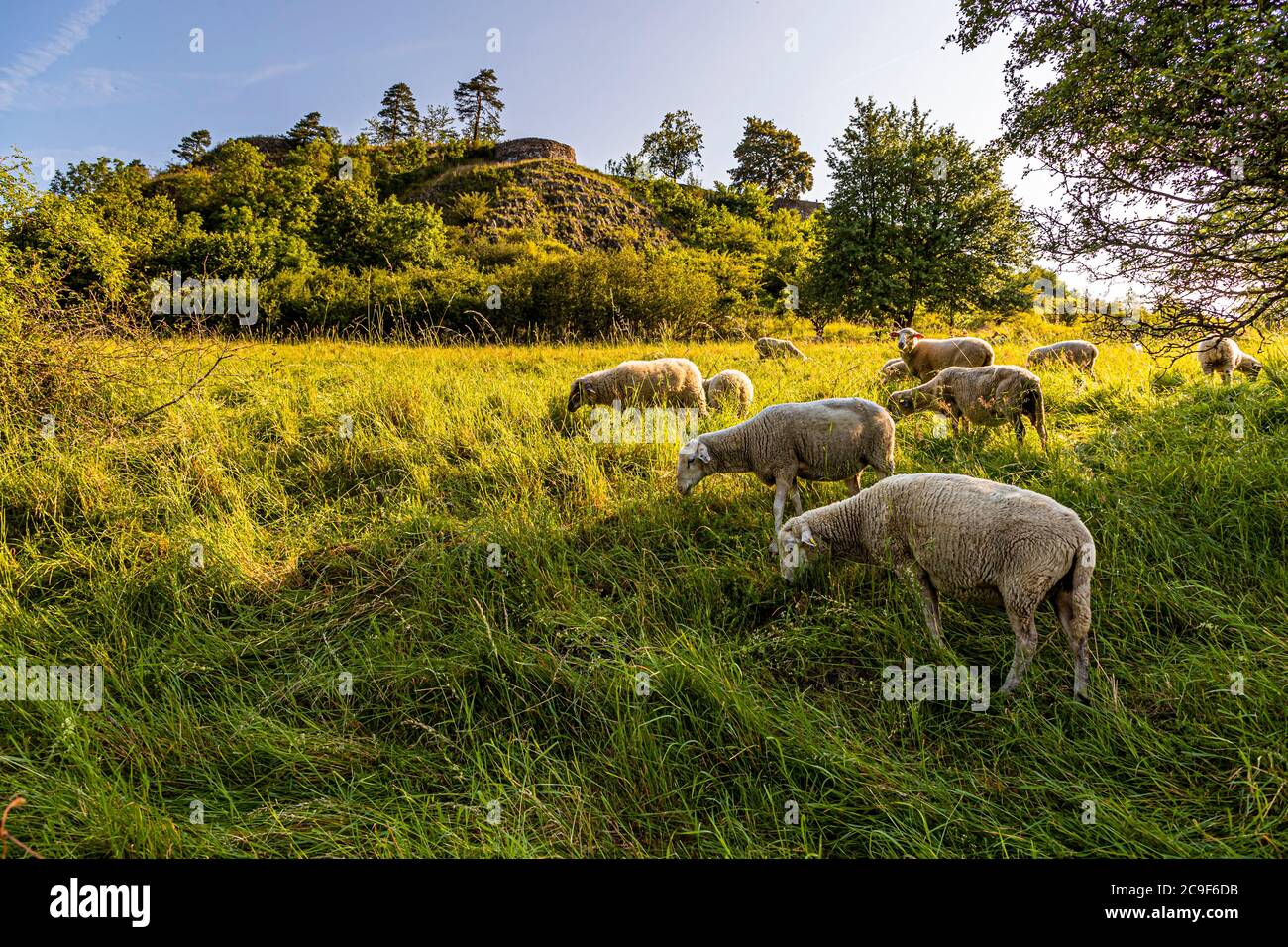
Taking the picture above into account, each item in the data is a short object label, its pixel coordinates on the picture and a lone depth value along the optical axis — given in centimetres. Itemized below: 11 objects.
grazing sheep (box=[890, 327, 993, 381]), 898
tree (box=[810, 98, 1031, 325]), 1994
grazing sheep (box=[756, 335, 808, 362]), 1402
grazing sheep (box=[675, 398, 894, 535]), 498
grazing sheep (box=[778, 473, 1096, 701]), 277
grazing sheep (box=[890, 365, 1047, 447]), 601
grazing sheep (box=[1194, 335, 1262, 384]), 797
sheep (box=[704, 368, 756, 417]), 838
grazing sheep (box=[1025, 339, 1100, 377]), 994
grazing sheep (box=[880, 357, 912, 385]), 952
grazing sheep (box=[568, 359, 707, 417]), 802
